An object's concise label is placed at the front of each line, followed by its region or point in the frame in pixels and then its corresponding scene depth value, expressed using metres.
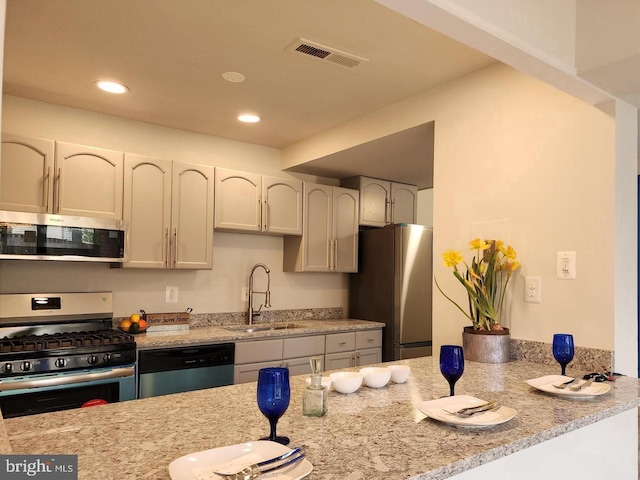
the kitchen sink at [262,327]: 3.82
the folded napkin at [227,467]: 0.94
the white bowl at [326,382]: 1.63
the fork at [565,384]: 1.67
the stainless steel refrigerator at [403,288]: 3.92
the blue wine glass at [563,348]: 1.85
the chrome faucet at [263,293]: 3.94
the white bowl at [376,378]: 1.69
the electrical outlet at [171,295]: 3.62
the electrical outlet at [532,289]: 2.28
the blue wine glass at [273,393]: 1.11
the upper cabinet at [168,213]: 3.21
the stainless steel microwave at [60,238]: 2.68
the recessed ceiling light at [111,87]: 2.83
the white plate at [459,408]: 1.29
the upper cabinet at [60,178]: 2.79
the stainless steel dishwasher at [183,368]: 2.91
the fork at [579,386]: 1.65
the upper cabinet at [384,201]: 4.42
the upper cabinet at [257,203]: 3.61
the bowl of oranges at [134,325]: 3.25
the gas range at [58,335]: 2.49
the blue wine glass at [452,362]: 1.53
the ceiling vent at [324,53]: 2.30
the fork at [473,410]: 1.36
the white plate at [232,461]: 0.94
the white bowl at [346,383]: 1.61
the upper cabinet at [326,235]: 4.05
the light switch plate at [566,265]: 2.17
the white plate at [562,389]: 1.61
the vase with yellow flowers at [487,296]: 2.25
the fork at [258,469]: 0.94
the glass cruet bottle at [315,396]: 1.39
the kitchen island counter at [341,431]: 1.05
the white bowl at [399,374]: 1.77
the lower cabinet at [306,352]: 3.30
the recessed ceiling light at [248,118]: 3.35
